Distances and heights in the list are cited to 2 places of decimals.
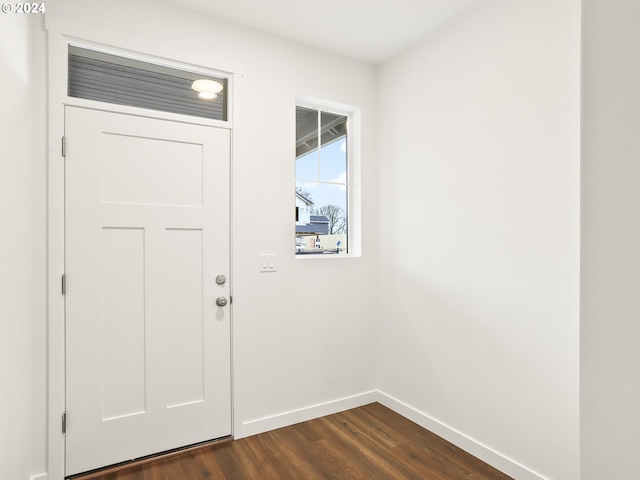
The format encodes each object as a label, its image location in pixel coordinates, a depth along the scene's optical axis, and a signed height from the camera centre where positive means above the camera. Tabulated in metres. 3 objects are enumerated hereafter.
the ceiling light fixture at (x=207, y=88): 2.42 +1.01
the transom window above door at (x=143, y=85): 2.09 +0.95
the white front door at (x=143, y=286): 2.04 -0.28
